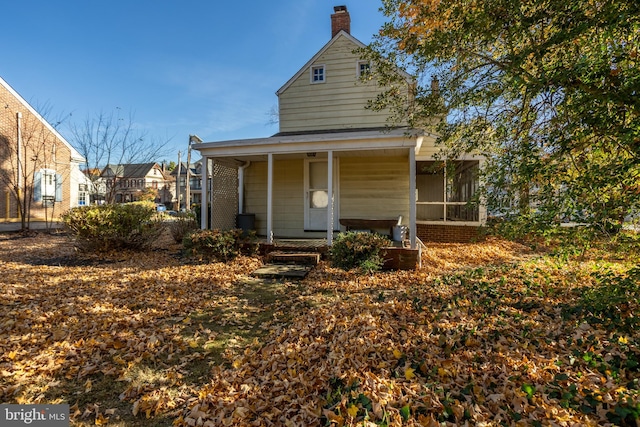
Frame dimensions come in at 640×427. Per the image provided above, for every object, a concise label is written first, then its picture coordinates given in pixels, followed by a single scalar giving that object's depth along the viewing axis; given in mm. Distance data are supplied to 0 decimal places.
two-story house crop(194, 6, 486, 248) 7820
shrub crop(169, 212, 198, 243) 10383
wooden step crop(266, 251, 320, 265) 7164
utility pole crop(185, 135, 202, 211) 21047
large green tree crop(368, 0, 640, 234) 2908
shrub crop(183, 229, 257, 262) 7316
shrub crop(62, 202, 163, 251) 7473
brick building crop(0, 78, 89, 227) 13789
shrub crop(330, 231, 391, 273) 6406
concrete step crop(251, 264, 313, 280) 6241
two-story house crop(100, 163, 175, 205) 46619
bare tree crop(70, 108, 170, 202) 13141
